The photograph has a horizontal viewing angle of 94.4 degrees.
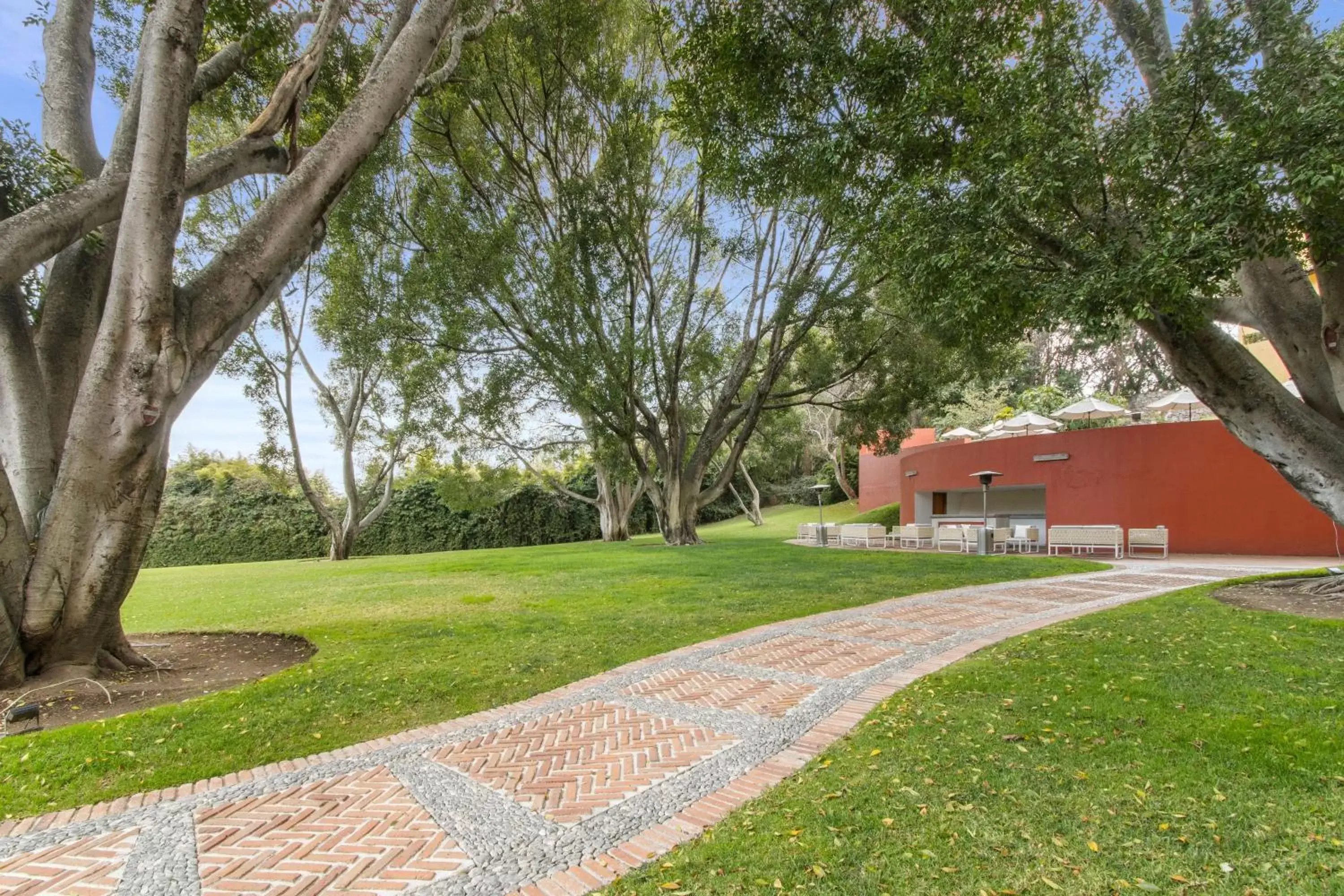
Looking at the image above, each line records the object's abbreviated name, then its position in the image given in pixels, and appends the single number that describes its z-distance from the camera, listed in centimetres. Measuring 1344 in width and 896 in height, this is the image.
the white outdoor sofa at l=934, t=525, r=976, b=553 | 1703
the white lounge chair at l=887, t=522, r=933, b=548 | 1950
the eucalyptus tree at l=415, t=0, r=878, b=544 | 1380
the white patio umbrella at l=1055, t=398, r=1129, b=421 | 1736
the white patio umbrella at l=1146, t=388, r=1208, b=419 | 1605
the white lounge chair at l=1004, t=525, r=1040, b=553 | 1686
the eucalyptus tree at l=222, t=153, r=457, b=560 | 1316
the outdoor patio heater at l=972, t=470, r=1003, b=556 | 1623
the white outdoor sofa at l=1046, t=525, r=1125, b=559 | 1466
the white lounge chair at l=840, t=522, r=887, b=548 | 2003
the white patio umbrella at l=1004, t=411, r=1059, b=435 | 1922
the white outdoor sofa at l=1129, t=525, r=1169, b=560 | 1428
